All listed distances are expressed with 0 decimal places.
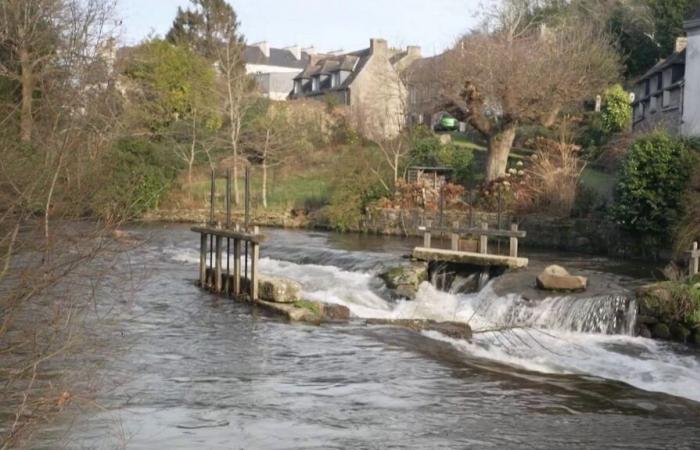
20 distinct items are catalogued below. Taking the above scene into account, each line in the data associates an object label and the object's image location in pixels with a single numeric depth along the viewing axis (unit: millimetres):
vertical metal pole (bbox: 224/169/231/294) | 20234
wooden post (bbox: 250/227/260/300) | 18484
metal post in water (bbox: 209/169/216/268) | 21859
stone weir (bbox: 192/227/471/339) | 16453
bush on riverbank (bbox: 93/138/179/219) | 37250
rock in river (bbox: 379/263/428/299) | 19781
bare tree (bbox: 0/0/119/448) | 5355
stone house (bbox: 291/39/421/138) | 49375
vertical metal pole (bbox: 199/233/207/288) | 21375
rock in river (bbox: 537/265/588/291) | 17906
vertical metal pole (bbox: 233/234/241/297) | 19609
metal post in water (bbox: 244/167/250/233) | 19656
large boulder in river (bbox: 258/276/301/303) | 18047
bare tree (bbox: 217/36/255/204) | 40562
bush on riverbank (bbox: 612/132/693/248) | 24703
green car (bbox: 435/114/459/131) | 56156
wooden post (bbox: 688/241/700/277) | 16902
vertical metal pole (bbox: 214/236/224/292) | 20484
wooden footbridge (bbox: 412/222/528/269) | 20500
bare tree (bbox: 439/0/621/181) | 33250
